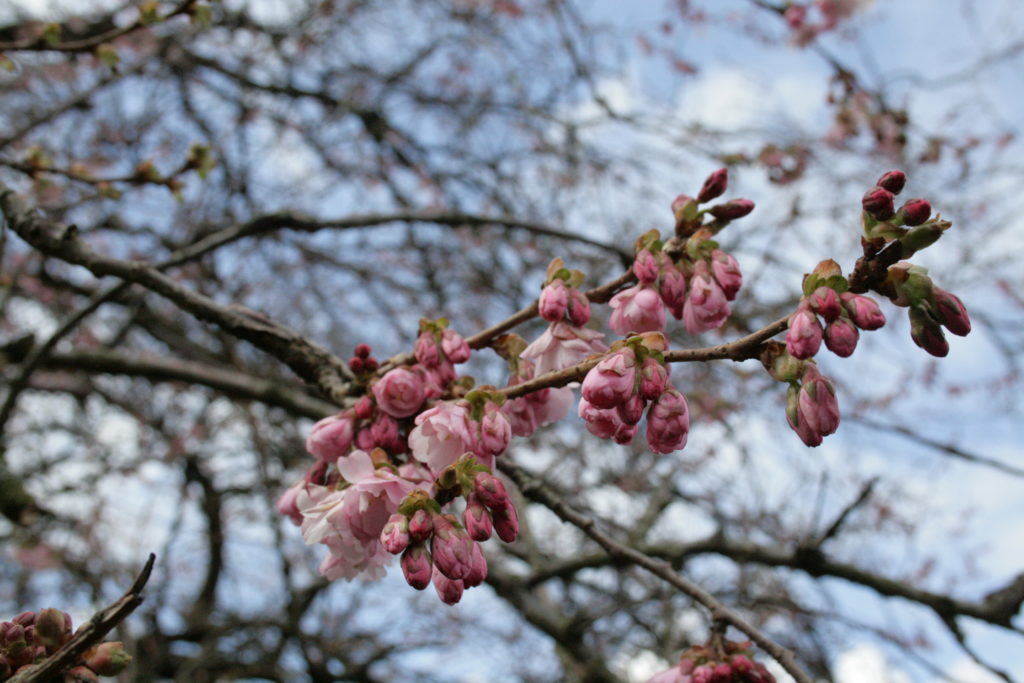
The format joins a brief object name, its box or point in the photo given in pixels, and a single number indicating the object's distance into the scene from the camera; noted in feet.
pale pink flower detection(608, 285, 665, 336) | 1.10
